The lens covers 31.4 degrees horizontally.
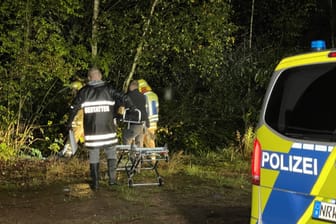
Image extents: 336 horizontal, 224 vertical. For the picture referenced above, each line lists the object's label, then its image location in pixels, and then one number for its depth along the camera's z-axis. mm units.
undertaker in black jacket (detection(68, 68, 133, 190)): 9016
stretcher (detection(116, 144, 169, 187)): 8914
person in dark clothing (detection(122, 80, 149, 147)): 10548
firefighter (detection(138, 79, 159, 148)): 11203
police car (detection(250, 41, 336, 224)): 4297
